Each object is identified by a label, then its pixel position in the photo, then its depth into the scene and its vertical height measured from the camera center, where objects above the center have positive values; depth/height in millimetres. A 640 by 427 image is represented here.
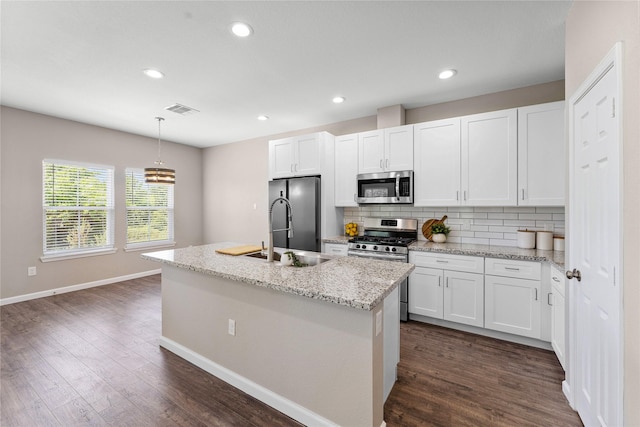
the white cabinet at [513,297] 2625 -837
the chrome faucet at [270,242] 2234 -248
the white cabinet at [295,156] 4004 +822
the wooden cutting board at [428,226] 3645 -209
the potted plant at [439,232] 3485 -277
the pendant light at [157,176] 3707 +474
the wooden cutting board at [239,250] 2582 -375
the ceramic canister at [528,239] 2971 -303
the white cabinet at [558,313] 2193 -858
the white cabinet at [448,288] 2910 -844
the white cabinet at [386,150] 3551 +803
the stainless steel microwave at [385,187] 3540 +309
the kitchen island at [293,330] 1549 -794
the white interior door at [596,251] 1320 -225
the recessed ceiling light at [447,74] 2838 +1410
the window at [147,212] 5188 -22
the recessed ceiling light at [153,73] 2770 +1390
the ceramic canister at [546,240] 2855 -303
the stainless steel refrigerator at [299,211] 3914 -4
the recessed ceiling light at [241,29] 2103 +1395
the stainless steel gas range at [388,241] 3295 -383
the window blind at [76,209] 4230 +34
